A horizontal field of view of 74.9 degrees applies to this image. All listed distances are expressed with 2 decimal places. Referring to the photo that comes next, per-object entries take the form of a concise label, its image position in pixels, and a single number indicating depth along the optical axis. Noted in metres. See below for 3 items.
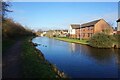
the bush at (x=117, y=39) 16.68
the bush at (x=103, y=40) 16.68
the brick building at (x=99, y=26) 26.40
